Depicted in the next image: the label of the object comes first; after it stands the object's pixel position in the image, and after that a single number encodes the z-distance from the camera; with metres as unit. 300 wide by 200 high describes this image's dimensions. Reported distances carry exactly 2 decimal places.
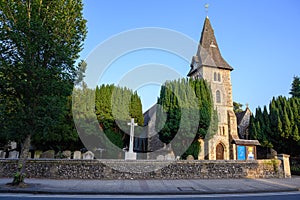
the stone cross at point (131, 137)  18.15
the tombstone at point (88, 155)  15.26
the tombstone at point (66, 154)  14.96
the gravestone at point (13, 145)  21.06
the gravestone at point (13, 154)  14.57
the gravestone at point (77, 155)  14.95
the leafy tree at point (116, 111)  25.16
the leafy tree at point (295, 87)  36.19
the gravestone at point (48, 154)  13.85
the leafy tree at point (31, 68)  9.84
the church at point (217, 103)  30.14
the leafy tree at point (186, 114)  23.33
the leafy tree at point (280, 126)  23.42
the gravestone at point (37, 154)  14.65
